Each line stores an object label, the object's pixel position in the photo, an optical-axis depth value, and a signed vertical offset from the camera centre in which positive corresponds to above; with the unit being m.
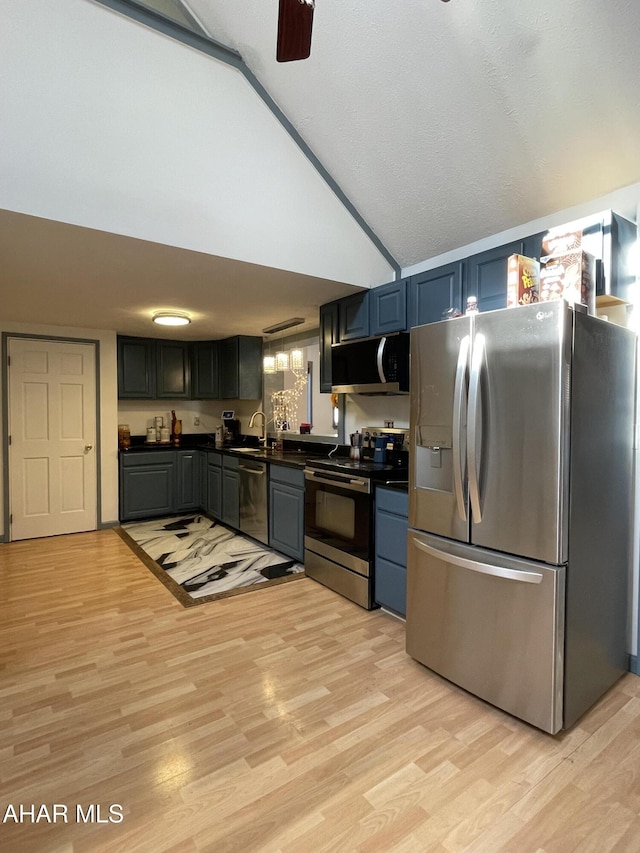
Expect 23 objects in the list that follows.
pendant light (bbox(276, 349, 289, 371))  4.85 +0.62
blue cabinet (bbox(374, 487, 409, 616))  2.63 -0.80
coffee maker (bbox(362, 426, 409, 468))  3.22 -0.22
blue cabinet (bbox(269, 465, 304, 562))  3.58 -0.79
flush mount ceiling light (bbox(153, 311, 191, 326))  4.05 +0.89
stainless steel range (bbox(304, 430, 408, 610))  2.83 -0.72
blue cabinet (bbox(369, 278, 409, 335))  3.05 +0.77
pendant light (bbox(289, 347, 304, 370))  4.66 +0.60
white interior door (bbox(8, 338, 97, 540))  4.44 -0.23
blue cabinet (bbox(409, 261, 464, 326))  2.73 +0.79
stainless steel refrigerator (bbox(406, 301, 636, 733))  1.71 -0.37
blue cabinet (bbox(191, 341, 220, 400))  5.64 +0.58
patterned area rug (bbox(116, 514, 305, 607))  3.23 -1.22
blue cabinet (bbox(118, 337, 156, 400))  5.16 +0.56
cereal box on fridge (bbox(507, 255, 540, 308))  1.91 +0.58
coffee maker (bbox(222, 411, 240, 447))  5.81 -0.15
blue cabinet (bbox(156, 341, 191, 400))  5.44 +0.57
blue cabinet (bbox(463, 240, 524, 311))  2.47 +0.81
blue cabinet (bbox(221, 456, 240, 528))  4.52 -0.78
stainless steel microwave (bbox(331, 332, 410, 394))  3.04 +0.37
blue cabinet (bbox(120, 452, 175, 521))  5.02 -0.79
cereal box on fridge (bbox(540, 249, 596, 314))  1.82 +0.58
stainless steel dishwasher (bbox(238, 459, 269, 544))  4.05 -0.78
